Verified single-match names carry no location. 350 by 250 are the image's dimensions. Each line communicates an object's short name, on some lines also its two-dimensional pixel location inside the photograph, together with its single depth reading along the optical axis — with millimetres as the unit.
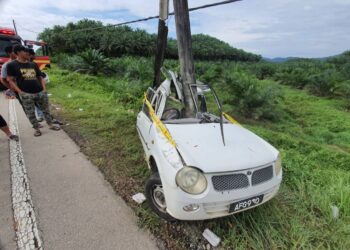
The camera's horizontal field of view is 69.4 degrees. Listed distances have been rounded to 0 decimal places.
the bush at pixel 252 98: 9844
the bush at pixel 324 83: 15341
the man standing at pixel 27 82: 4574
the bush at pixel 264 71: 25650
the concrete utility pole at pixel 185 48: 4184
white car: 2285
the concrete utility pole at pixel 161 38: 5328
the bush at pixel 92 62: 14625
